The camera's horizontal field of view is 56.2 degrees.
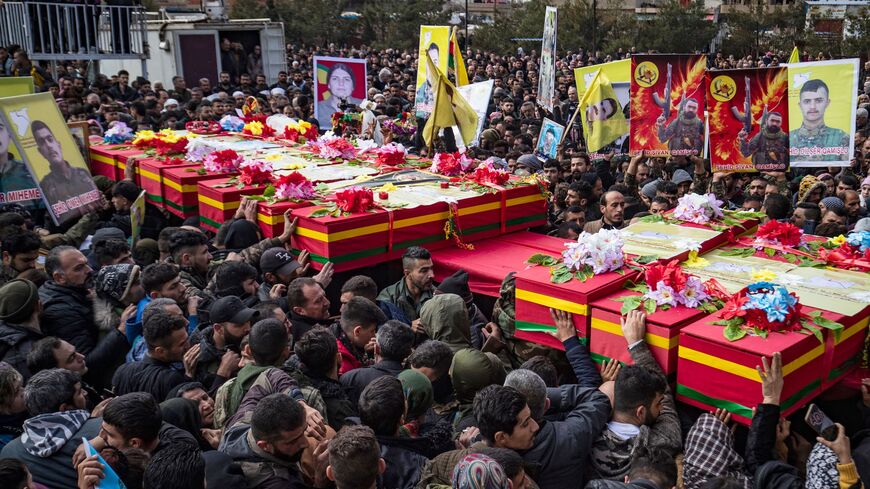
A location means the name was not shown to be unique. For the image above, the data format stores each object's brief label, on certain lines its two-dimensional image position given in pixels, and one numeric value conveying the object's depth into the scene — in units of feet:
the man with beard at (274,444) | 11.03
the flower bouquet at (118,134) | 34.06
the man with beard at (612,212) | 23.99
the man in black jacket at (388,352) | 14.19
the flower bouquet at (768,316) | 13.64
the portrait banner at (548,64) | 40.37
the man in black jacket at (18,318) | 15.23
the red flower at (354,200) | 21.86
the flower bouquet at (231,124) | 37.22
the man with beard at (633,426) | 12.64
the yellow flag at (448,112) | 30.09
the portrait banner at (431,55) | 39.42
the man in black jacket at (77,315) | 16.16
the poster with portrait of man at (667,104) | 29.91
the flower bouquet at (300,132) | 34.68
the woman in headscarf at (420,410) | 12.94
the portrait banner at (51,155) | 23.63
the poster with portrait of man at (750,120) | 27.76
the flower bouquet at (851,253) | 17.30
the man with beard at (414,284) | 19.53
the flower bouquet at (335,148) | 30.68
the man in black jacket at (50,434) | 11.16
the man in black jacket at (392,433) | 11.60
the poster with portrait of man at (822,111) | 26.37
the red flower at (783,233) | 18.86
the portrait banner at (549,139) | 35.70
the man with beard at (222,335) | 15.23
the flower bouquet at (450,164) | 26.94
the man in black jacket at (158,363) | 14.34
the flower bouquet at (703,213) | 20.29
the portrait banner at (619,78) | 34.09
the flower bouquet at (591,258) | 16.33
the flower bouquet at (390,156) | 28.86
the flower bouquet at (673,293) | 14.93
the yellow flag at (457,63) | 39.68
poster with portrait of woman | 43.32
